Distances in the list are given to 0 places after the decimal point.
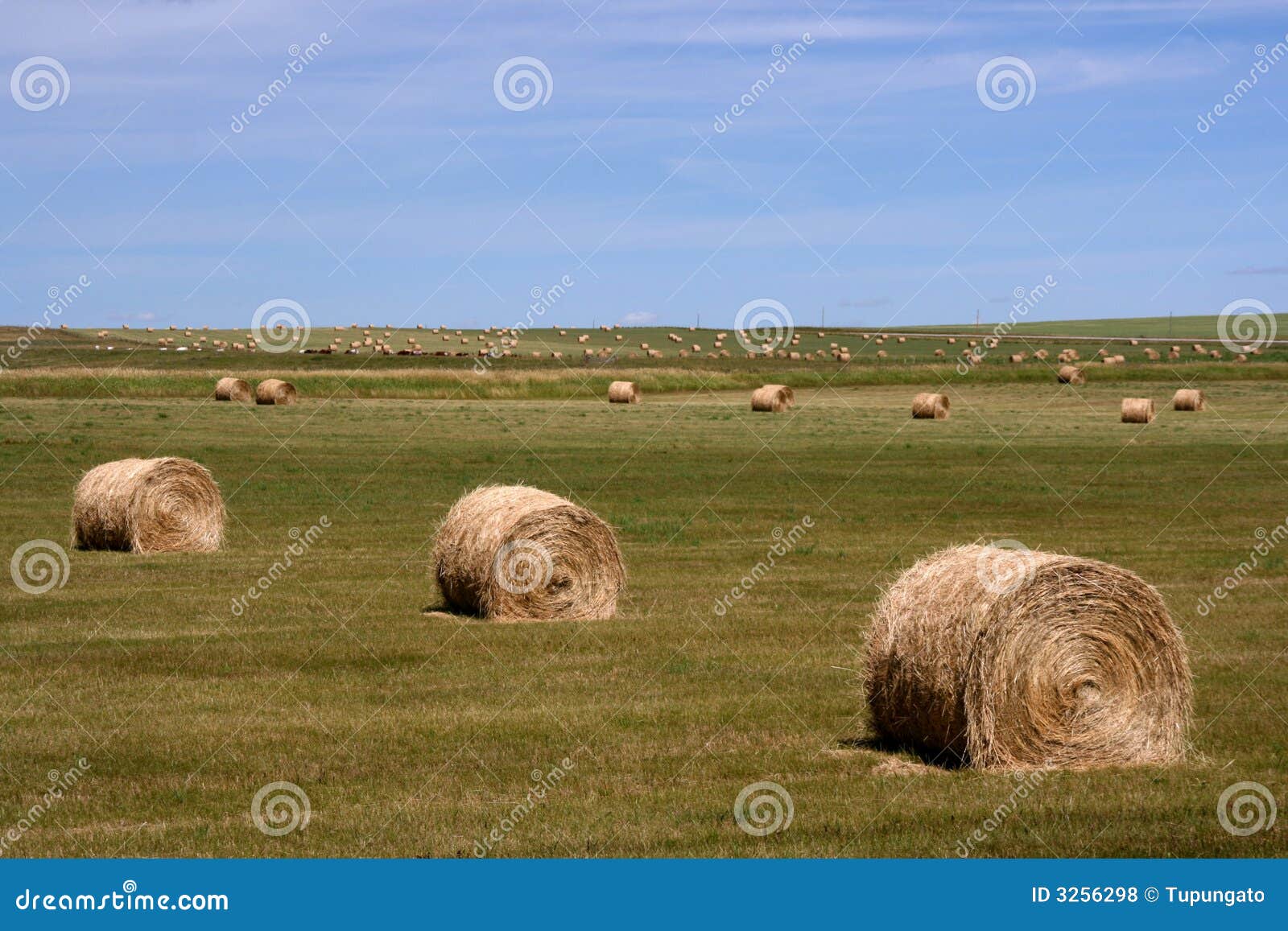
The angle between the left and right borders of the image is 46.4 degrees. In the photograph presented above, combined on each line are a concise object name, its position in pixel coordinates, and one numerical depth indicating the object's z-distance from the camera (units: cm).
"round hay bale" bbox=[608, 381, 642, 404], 7306
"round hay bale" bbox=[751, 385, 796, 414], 6619
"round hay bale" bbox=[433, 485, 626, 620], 1856
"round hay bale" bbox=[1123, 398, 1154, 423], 5991
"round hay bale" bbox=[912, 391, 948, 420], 6278
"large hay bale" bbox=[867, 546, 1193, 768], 1165
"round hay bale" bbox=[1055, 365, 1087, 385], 8375
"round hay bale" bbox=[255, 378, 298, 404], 6819
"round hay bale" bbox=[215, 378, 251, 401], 6950
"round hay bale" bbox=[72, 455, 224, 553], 2472
